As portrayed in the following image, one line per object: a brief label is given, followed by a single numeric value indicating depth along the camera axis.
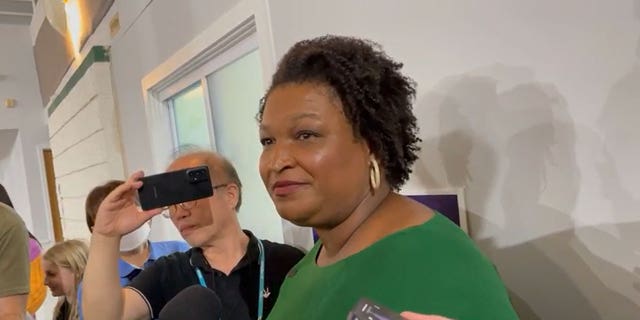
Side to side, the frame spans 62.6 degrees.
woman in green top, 0.65
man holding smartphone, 1.21
